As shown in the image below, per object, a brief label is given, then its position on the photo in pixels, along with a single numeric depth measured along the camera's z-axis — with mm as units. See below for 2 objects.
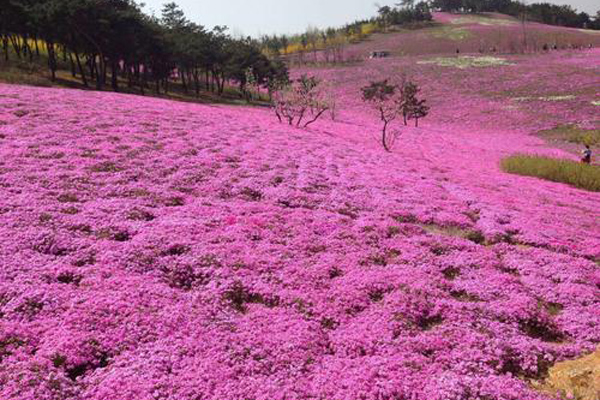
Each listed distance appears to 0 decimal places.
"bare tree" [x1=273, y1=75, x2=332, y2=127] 43969
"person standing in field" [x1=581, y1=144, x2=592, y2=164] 32753
